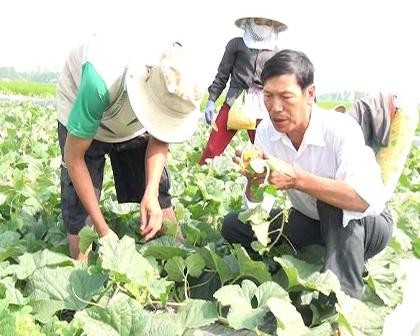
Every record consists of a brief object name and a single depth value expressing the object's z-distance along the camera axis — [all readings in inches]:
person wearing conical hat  206.2
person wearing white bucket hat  105.9
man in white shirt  106.8
